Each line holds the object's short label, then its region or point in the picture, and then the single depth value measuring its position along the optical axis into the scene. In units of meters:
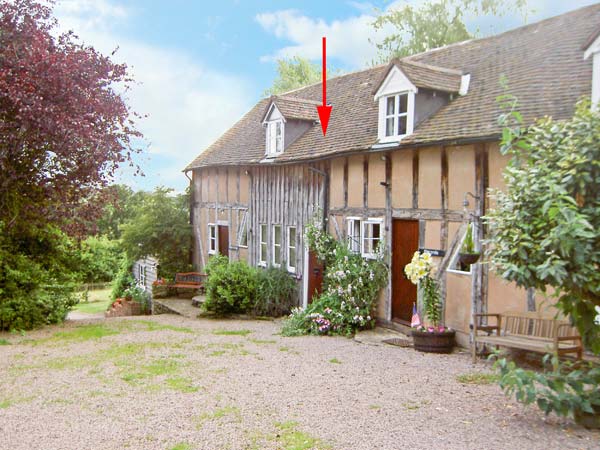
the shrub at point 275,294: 15.92
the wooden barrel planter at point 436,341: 10.45
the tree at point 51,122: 11.96
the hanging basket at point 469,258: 9.67
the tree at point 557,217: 5.28
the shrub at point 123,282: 26.33
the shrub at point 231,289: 15.77
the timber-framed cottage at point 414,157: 10.16
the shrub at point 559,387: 5.77
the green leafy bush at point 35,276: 13.36
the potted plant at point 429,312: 10.48
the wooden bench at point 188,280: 20.61
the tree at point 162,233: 21.45
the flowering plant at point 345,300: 12.64
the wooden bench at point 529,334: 8.11
